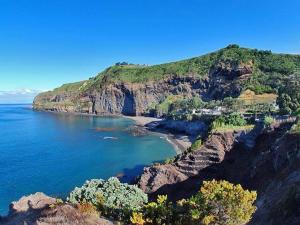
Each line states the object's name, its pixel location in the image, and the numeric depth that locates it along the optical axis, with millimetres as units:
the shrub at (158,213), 15336
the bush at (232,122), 42827
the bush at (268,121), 36435
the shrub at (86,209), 14169
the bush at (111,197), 17422
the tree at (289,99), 54557
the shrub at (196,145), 37121
